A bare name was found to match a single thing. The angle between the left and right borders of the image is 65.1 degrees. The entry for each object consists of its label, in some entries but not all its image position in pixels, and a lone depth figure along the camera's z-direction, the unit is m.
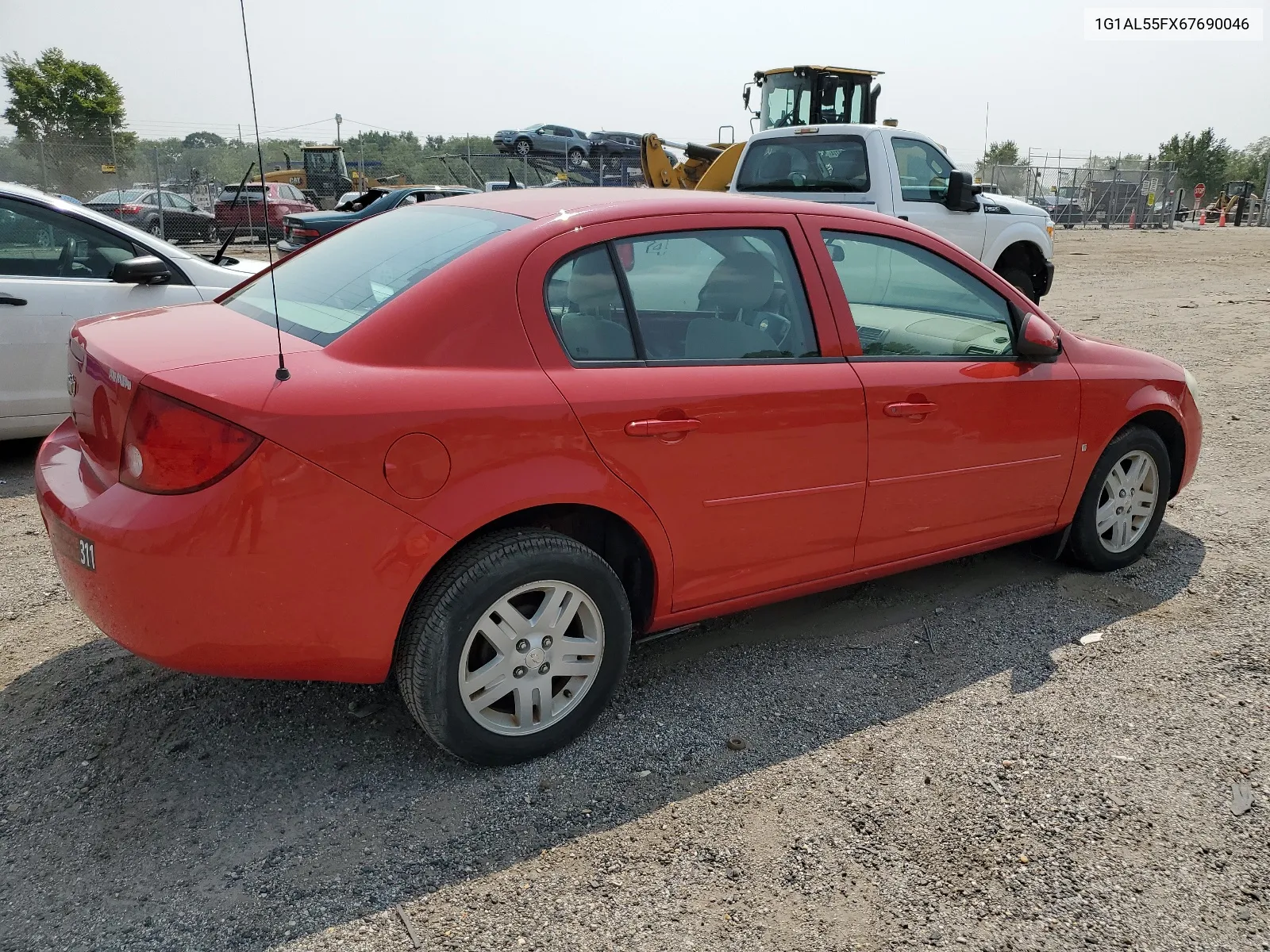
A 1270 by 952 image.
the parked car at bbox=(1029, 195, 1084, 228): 37.03
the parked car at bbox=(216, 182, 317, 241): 21.38
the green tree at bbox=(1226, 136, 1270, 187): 72.19
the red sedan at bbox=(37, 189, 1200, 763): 2.45
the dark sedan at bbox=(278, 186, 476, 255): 14.15
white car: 5.42
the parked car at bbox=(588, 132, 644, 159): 33.34
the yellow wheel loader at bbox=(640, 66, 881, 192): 15.56
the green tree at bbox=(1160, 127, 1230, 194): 62.31
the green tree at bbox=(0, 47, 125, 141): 40.75
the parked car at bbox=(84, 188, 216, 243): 20.69
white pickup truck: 9.61
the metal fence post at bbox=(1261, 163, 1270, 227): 42.28
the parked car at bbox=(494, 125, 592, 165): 33.62
